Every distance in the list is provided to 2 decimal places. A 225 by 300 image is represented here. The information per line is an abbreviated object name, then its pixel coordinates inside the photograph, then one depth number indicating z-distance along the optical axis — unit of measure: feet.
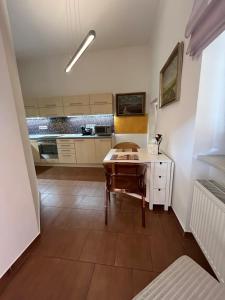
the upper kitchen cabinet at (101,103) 12.89
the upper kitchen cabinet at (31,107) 14.05
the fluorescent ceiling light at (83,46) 6.37
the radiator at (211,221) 3.37
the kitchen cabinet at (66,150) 13.51
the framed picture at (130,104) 13.38
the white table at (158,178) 6.51
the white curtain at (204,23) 2.91
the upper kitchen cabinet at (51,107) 13.69
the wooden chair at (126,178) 5.75
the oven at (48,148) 13.80
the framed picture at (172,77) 5.49
